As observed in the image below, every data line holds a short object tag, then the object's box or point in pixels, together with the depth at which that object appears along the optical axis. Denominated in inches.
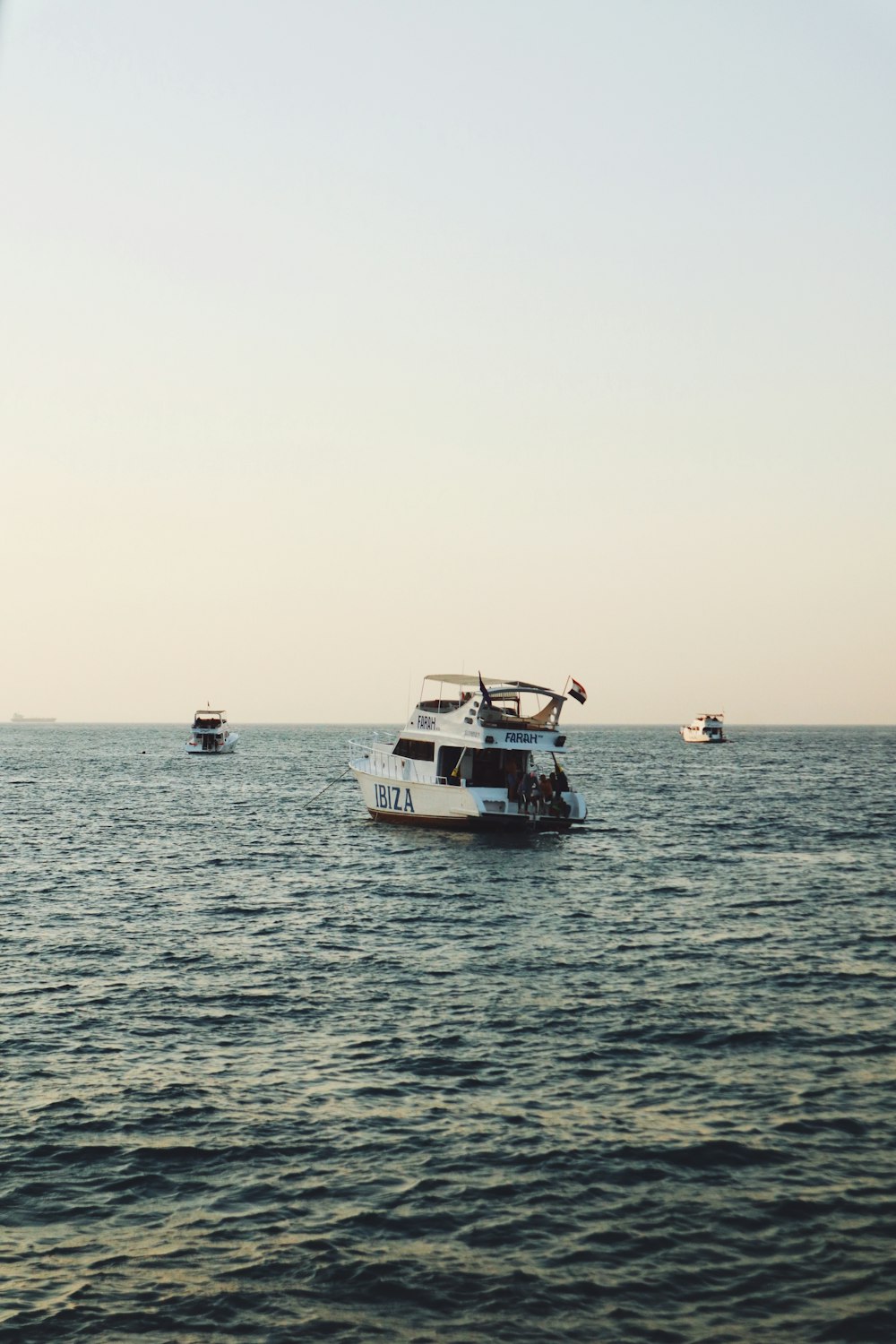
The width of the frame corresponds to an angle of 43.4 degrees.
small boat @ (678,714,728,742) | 7790.4
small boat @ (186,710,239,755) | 5457.7
